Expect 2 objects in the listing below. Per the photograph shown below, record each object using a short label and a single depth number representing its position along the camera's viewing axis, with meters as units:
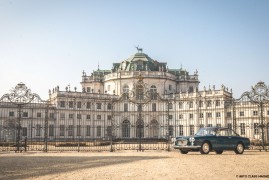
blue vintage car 19.78
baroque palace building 62.25
